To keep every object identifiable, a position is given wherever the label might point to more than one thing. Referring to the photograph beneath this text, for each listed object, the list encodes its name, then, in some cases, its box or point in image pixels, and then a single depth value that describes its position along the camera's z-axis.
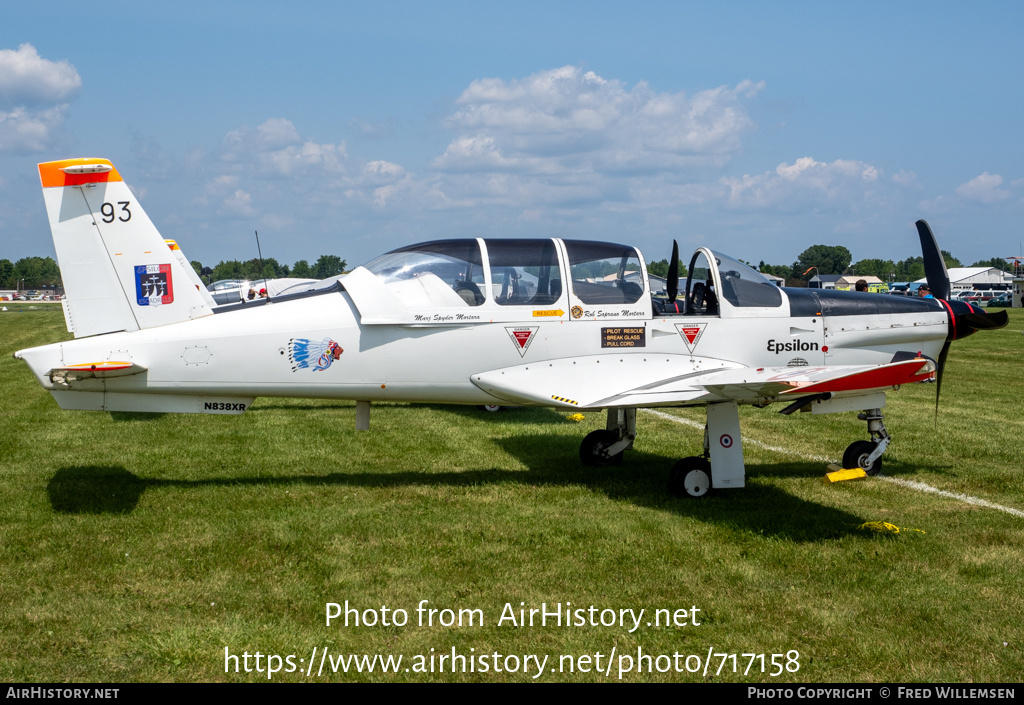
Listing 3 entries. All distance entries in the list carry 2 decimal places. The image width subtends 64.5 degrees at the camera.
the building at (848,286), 94.56
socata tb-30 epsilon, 7.09
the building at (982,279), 94.88
